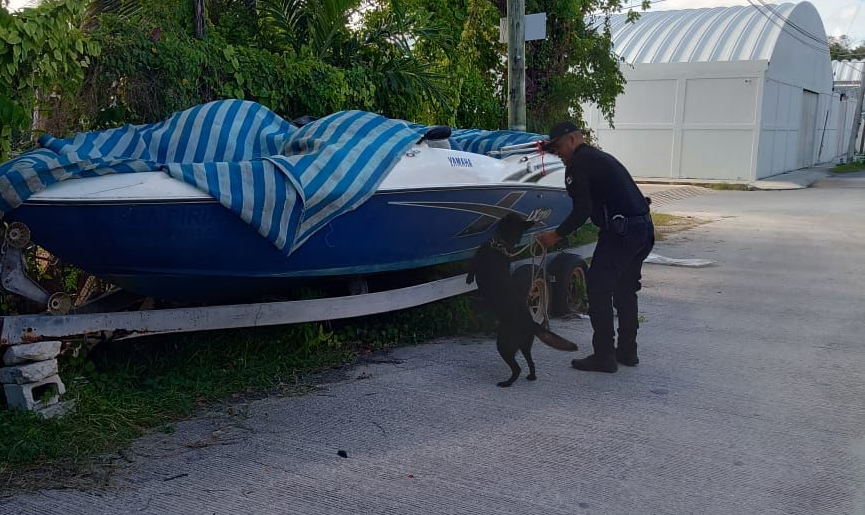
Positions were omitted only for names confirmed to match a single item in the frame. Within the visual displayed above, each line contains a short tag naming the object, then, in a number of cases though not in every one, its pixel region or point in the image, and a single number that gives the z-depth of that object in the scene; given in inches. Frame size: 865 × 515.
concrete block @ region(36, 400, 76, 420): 167.3
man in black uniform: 221.0
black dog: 205.8
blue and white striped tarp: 187.5
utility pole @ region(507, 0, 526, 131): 380.8
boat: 182.5
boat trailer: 166.9
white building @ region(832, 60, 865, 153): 1888.5
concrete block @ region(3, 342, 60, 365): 166.4
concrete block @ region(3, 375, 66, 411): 165.8
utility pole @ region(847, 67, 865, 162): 1477.6
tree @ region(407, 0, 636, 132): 446.3
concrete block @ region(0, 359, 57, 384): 165.5
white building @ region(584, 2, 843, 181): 1024.9
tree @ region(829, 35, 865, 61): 1951.3
